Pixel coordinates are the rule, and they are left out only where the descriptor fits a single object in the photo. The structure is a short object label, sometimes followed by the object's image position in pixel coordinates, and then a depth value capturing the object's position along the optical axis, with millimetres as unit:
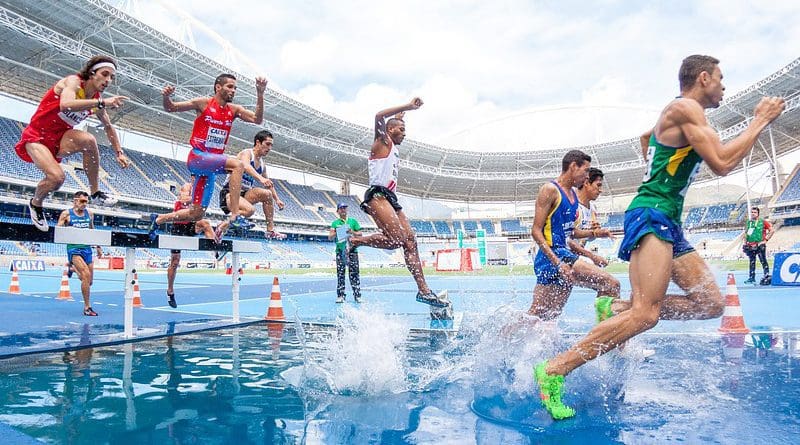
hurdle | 4750
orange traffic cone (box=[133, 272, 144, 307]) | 9625
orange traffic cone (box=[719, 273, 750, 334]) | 5828
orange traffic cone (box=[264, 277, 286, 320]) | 7722
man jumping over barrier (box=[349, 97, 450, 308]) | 5195
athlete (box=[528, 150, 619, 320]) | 4086
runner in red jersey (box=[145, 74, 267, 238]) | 5719
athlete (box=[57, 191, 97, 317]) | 7791
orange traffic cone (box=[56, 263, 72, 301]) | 11151
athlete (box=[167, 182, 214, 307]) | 7027
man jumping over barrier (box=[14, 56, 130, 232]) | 4422
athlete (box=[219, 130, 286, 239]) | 6234
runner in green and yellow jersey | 2709
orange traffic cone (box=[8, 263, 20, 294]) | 12826
